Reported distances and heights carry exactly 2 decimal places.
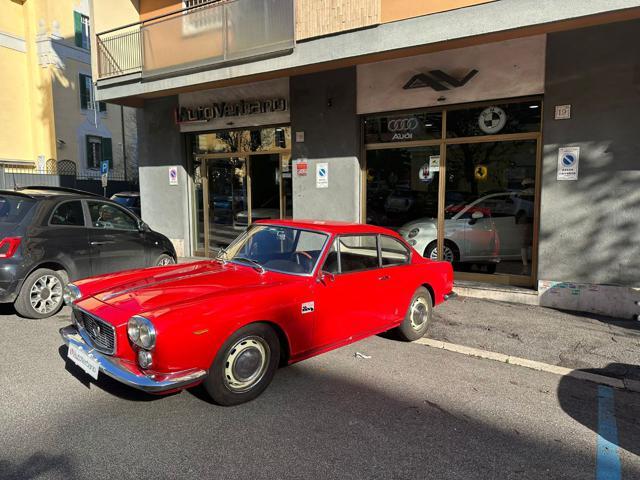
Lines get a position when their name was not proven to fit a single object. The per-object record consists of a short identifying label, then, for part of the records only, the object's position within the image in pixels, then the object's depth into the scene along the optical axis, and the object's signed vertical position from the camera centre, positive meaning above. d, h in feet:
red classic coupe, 10.22 -3.03
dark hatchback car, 18.45 -2.31
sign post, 45.06 +2.05
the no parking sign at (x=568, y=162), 21.45 +1.27
